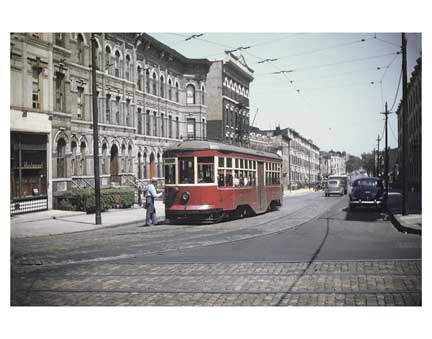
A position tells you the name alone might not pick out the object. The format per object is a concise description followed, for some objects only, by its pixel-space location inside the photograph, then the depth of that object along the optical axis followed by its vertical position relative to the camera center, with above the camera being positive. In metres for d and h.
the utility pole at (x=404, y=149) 10.19 +0.63
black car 18.17 -0.78
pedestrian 14.29 -0.80
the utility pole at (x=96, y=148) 14.34 +0.95
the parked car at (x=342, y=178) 38.71 -0.29
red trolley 13.35 -0.12
